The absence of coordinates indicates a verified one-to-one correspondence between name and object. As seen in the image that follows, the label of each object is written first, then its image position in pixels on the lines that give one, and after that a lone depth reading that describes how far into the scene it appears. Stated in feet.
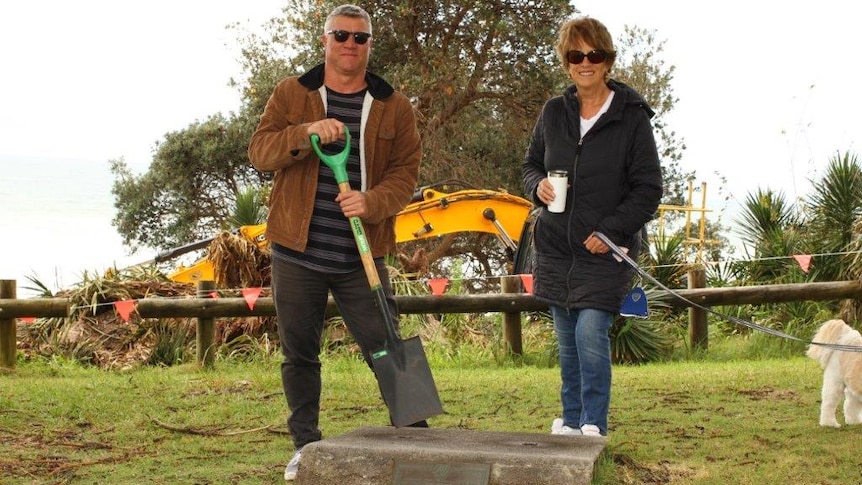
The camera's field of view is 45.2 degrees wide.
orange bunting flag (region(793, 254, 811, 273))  32.67
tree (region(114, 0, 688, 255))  55.42
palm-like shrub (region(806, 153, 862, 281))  35.12
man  14.61
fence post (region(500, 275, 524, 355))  31.22
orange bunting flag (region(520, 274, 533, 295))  31.55
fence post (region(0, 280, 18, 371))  30.17
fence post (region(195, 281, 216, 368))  30.09
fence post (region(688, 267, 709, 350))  32.89
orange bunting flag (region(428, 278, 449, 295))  31.27
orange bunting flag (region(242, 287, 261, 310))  29.94
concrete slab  12.84
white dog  17.34
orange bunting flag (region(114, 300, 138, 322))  29.63
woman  14.71
